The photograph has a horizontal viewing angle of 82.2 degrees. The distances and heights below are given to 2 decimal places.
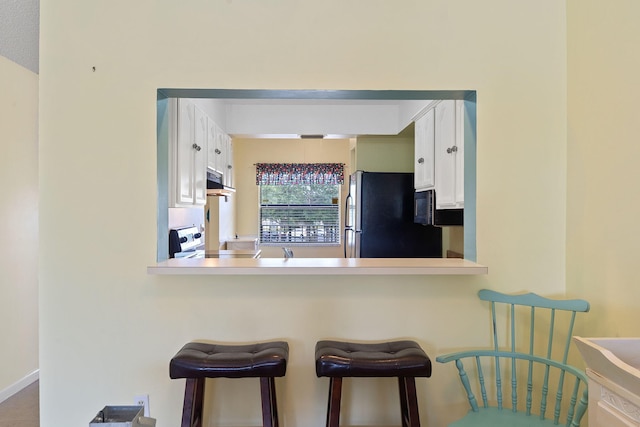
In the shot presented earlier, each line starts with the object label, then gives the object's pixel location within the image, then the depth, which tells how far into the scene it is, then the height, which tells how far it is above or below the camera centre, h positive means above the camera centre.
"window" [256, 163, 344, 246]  5.40 -0.02
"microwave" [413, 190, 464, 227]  2.38 +0.00
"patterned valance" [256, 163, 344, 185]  5.27 +0.59
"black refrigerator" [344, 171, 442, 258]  3.38 -0.10
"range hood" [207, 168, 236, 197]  2.93 +0.23
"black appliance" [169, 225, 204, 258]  2.39 -0.21
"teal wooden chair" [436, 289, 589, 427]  1.73 -0.68
